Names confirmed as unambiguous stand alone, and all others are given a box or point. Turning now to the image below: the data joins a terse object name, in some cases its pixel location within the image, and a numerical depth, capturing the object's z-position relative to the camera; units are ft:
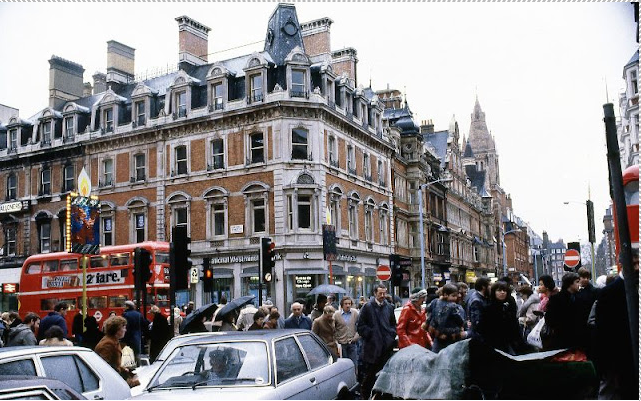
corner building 116.16
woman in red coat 35.81
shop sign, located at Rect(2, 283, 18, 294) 107.04
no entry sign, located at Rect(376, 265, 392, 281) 81.10
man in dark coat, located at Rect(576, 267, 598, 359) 24.58
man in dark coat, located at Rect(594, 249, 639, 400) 19.69
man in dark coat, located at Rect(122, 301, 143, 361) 47.19
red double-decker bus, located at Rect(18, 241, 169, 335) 91.80
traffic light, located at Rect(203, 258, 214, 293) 64.54
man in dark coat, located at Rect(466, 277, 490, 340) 31.31
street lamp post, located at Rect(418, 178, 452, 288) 138.52
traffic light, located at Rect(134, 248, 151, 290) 52.75
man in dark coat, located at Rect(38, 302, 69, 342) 45.91
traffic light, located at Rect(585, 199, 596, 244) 65.57
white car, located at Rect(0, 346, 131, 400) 21.66
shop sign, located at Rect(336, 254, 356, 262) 121.57
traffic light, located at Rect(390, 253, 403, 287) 83.92
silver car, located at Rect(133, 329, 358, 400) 22.84
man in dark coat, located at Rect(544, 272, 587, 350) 25.85
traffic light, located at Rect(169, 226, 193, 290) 48.44
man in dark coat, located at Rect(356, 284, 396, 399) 36.40
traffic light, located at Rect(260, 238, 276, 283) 65.26
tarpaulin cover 20.54
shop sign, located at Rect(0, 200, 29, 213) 141.69
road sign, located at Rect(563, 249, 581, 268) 69.87
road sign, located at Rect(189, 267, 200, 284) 110.82
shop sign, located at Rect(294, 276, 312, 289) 113.80
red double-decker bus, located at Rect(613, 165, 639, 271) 33.05
